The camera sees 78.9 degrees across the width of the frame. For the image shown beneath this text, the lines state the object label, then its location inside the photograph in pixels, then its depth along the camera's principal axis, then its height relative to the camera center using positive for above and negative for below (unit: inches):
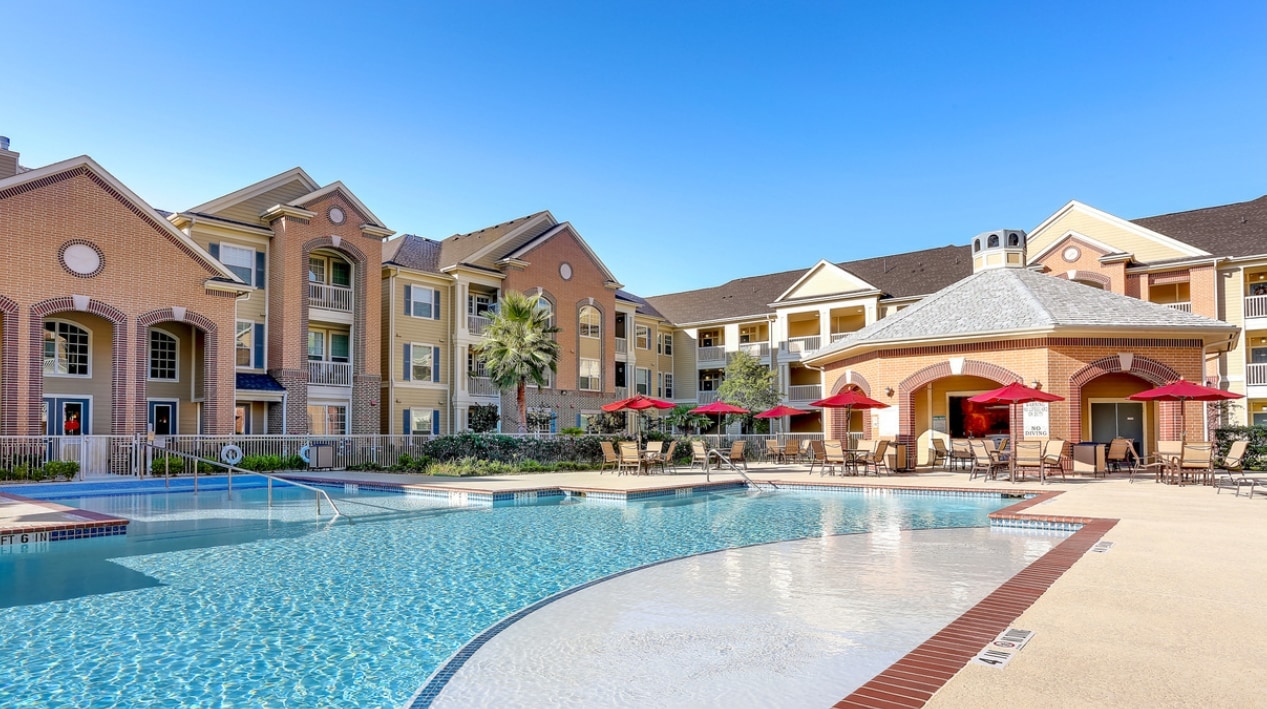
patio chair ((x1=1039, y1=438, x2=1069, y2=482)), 693.9 -65.0
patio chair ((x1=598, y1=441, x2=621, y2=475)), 913.5 -79.6
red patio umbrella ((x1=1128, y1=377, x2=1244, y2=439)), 689.6 -9.2
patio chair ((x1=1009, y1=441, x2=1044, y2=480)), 696.4 -64.7
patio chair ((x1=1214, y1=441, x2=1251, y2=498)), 602.5 -63.8
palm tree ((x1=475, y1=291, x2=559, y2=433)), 1020.5 +57.3
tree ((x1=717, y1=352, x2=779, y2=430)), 1341.0 +1.4
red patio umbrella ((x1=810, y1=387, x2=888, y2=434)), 858.8 -17.8
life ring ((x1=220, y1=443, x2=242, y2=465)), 828.0 -67.6
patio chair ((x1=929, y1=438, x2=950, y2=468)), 874.1 -79.8
